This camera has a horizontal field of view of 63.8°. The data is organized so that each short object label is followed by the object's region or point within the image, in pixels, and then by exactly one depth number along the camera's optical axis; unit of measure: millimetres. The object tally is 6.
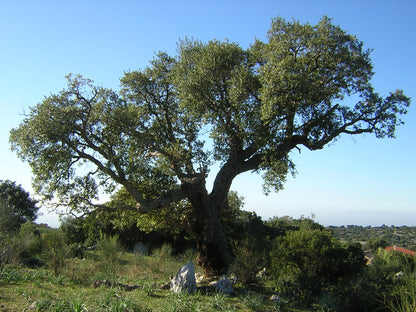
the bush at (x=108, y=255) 9891
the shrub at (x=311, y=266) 8414
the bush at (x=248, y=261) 10117
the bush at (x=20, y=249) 11430
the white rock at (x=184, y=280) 8852
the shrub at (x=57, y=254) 9875
